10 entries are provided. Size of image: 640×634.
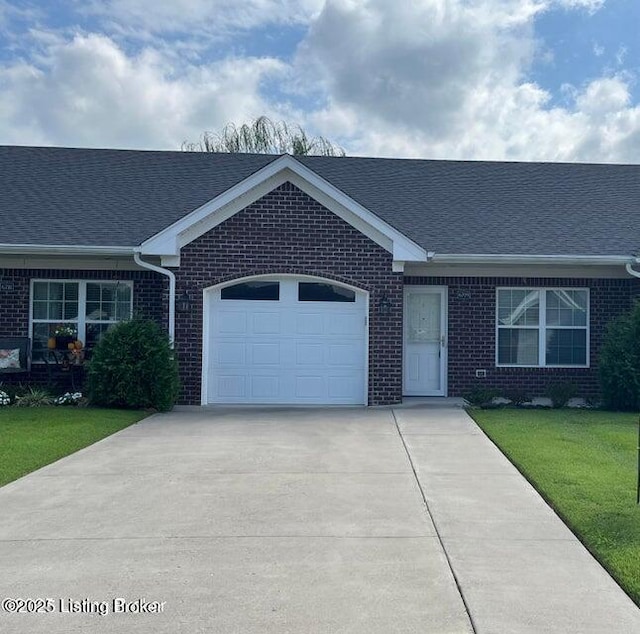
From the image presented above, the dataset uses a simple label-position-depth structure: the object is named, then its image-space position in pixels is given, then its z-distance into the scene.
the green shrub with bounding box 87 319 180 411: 11.99
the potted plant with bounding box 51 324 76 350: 13.48
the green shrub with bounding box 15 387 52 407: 12.67
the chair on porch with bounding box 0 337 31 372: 13.27
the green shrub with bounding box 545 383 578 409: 12.90
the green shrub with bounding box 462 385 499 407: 13.00
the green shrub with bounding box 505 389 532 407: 13.03
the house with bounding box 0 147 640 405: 12.80
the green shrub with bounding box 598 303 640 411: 12.32
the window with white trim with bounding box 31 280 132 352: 13.91
